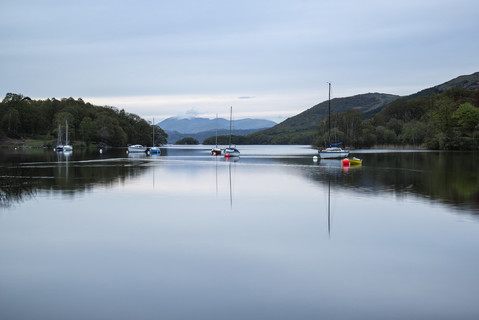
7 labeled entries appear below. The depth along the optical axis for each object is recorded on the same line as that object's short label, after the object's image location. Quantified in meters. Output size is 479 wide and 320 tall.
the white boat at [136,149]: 119.88
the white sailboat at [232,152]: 90.43
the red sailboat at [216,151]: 97.99
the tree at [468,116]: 118.19
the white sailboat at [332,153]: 73.00
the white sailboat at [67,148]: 122.94
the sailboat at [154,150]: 108.06
